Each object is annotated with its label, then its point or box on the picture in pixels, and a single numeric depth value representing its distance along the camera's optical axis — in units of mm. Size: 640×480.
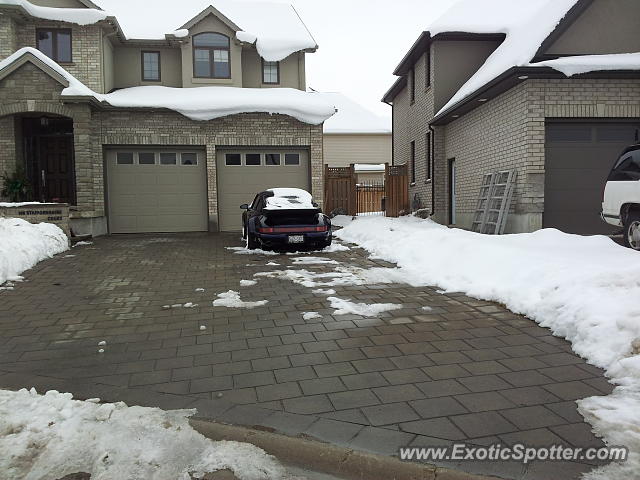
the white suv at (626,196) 8953
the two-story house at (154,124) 16125
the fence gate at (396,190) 19625
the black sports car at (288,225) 10922
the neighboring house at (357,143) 32156
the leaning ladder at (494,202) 12039
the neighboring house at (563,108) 11469
